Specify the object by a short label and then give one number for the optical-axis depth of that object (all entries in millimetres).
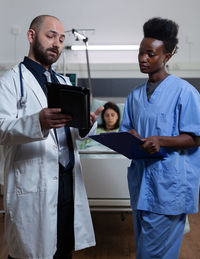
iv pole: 3326
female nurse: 1278
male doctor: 1236
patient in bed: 3319
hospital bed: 2160
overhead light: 3676
